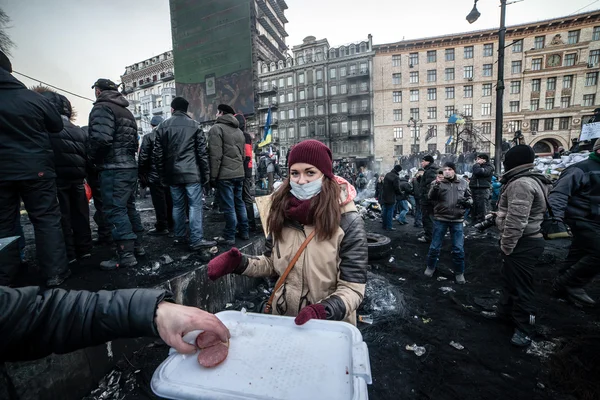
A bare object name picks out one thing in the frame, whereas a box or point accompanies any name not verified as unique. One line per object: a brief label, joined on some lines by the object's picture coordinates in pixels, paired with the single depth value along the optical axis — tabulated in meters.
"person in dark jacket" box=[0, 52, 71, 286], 2.45
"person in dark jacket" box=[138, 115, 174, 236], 5.09
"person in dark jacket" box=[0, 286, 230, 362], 0.90
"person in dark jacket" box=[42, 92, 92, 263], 3.51
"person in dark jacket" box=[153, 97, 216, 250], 3.89
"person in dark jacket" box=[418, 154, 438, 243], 7.18
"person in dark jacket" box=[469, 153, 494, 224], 8.01
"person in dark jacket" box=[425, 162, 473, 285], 4.82
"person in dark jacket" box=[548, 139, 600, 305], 3.48
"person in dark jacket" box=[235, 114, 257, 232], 5.43
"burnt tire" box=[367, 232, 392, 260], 5.92
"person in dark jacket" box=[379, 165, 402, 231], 8.43
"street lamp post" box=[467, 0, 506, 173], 8.08
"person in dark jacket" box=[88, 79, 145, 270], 3.23
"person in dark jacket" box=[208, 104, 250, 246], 4.33
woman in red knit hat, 1.70
